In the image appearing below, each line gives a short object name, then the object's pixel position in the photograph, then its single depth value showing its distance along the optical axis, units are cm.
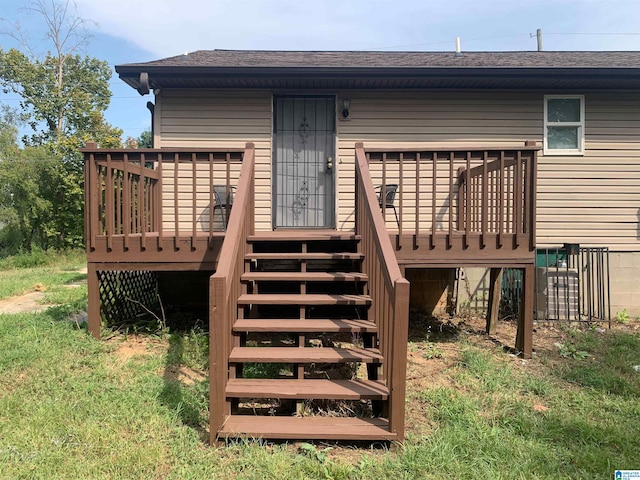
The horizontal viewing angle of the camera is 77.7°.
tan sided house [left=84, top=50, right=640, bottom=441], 349
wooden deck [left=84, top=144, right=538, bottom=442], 236
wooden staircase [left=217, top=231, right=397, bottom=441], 241
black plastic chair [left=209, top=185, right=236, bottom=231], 535
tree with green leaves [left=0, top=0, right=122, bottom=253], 1555
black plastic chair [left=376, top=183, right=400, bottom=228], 530
